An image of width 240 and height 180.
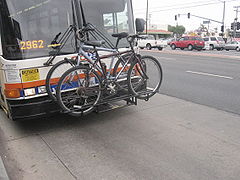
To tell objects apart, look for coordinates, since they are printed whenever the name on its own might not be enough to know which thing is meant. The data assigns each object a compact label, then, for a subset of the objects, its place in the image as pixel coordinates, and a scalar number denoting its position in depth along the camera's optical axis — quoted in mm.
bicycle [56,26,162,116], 4305
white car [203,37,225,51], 32312
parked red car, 29250
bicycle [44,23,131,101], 4066
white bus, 3962
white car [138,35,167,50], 29219
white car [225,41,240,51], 30827
